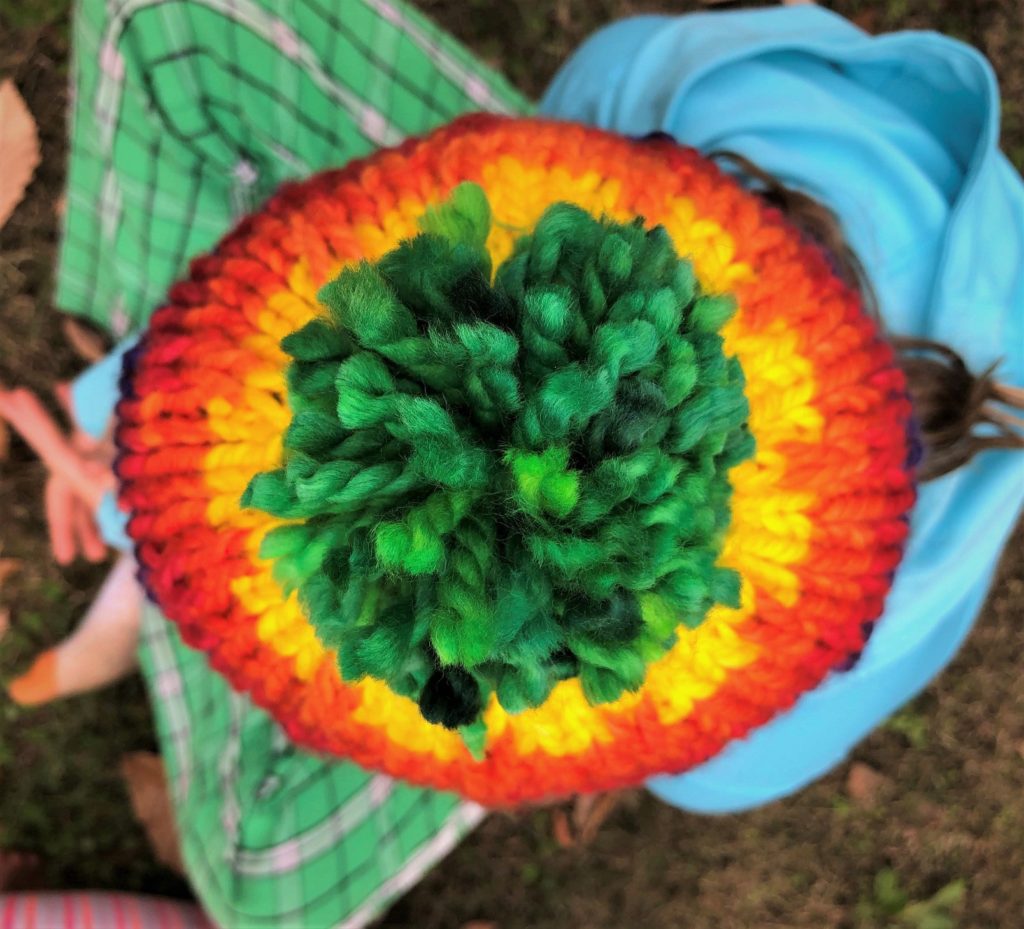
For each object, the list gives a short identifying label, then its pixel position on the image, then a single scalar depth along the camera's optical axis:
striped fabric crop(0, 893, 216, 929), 1.11
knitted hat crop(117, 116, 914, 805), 0.35
